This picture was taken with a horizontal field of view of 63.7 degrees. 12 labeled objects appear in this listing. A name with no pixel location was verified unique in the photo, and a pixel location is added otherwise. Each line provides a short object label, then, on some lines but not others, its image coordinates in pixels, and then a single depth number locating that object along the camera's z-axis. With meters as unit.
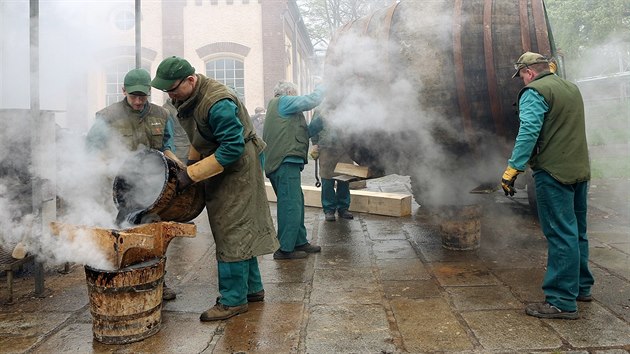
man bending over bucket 3.38
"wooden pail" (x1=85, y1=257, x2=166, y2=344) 3.14
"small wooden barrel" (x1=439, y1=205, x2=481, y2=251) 5.12
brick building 16.95
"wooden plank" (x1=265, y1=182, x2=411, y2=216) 7.07
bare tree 22.78
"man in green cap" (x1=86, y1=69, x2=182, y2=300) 4.16
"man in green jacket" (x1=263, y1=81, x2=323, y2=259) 5.06
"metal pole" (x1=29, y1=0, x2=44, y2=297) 4.14
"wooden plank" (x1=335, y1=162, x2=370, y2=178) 5.20
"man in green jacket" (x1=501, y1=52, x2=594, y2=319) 3.48
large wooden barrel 3.92
